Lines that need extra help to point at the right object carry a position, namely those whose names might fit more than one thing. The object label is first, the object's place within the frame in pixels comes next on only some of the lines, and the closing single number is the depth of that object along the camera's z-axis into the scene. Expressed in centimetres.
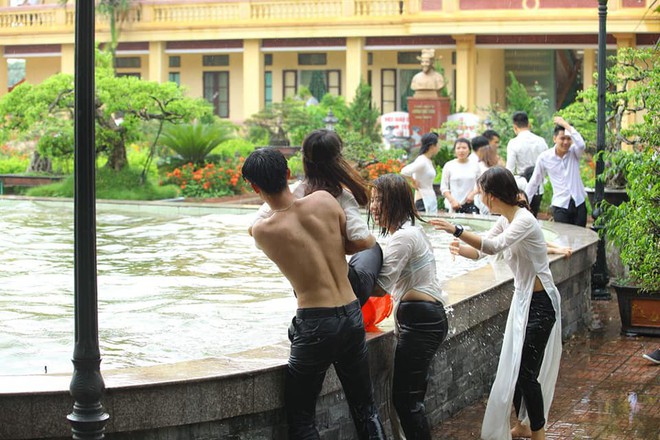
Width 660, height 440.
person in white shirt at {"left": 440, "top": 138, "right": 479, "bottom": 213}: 1267
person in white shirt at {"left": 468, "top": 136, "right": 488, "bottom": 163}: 1249
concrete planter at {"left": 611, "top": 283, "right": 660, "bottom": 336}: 959
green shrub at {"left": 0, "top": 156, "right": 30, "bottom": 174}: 2452
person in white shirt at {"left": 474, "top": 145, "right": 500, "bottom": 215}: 1241
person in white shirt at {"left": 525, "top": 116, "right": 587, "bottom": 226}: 1129
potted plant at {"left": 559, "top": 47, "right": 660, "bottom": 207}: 925
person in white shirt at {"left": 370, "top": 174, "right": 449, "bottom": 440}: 572
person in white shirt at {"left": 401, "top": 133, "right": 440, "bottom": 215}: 1241
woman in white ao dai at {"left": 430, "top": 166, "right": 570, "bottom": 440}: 633
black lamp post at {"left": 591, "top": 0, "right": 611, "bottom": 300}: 1103
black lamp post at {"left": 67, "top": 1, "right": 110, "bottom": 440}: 439
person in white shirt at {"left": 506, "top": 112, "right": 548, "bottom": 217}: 1291
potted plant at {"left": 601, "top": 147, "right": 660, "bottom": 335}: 865
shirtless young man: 501
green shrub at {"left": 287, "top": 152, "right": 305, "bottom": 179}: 2344
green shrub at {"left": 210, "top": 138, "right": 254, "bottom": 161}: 2612
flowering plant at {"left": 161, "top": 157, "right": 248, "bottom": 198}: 2177
